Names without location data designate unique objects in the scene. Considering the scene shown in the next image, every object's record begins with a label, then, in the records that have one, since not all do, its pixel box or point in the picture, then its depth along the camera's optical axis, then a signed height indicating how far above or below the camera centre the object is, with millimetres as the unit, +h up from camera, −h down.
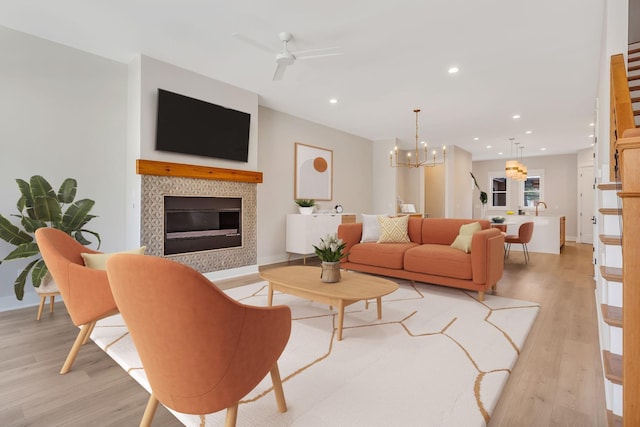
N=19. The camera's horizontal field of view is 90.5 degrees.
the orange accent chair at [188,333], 1060 -431
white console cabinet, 5605 -291
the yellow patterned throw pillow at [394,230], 4535 -222
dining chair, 5629 -354
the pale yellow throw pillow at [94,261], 2279 -342
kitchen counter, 6793 -362
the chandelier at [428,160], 8859 +1585
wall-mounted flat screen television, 3863 +1138
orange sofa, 3375 -498
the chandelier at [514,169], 7031 +1021
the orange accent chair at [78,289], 1953 -468
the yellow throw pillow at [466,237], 3657 -259
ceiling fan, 3189 +1661
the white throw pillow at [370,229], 4641 -214
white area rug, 1561 -965
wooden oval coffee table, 2426 -606
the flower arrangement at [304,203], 5977 +213
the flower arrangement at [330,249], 2765 -307
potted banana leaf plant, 2814 -44
